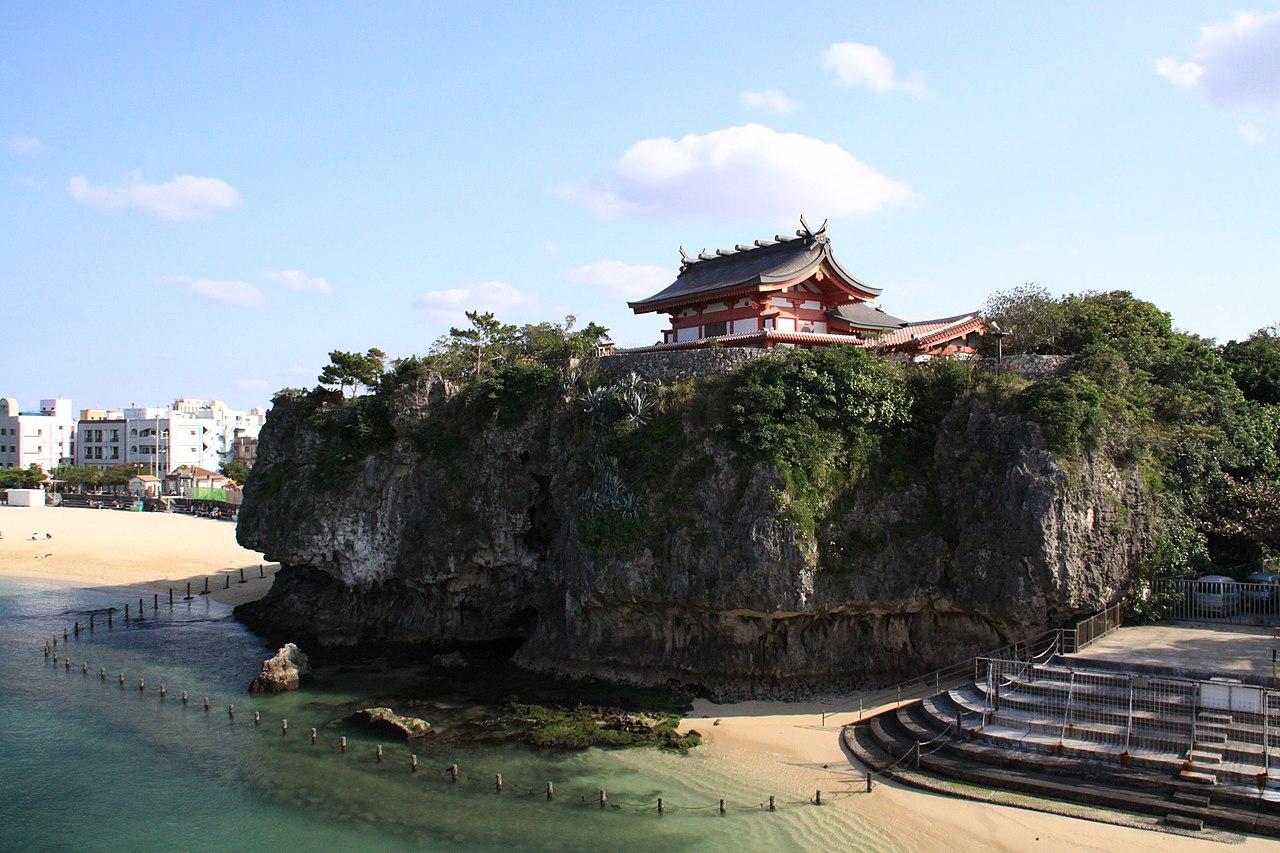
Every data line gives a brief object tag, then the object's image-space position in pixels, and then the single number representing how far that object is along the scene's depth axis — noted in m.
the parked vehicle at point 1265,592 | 29.73
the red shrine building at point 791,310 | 39.78
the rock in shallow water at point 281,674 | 33.50
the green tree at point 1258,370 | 41.34
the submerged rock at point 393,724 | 28.19
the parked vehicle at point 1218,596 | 30.09
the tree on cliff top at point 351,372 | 47.88
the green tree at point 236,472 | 116.62
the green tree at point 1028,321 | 39.91
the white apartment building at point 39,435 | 131.12
